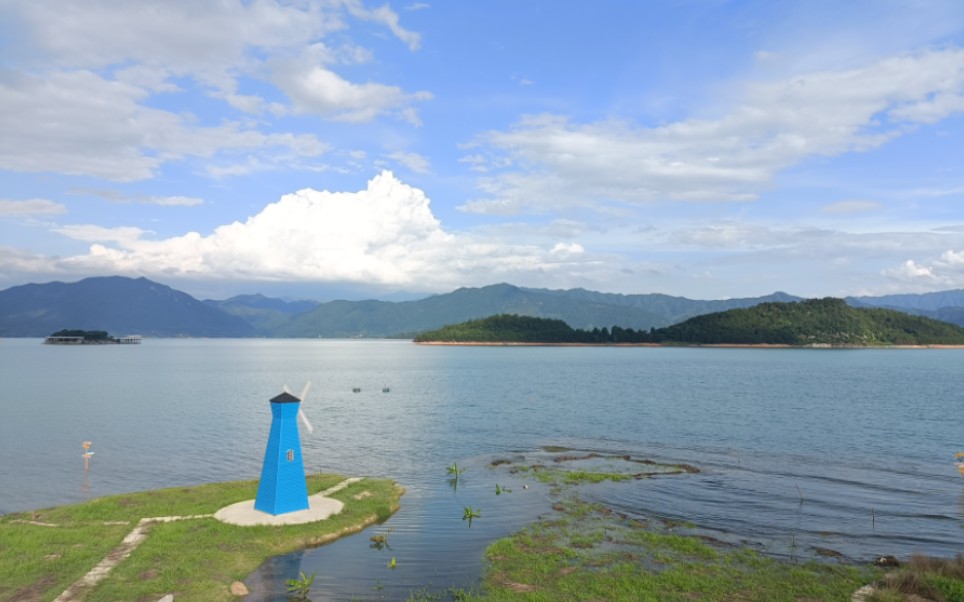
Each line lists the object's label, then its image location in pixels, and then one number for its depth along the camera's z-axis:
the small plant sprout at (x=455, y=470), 41.17
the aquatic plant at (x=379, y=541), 26.05
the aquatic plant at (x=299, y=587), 21.00
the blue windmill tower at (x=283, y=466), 27.23
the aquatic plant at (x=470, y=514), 30.53
